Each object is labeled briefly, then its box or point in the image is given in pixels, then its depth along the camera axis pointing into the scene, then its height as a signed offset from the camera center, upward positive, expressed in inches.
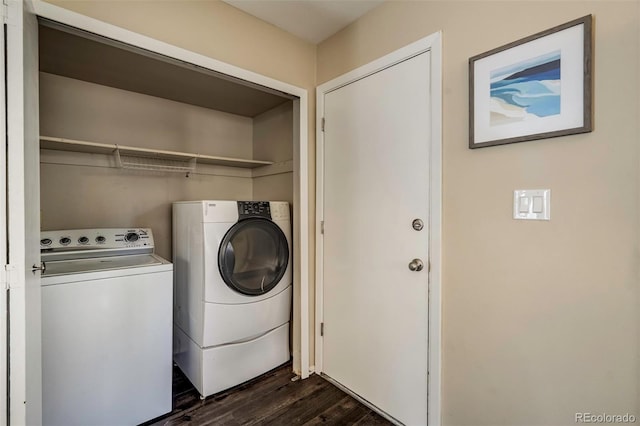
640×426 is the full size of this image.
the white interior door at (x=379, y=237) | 62.4 -6.4
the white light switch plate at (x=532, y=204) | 46.3 +0.9
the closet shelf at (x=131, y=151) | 72.7 +16.1
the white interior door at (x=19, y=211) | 36.5 -0.3
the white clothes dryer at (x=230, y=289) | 75.4 -21.6
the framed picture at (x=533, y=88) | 42.4 +18.9
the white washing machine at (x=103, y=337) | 56.4 -25.8
